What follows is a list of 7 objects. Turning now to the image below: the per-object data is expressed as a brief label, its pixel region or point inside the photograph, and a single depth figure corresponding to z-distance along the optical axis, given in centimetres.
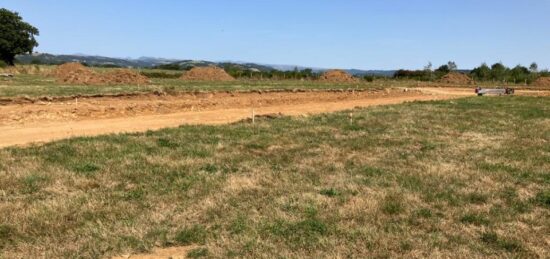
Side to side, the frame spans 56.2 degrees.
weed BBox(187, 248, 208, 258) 536
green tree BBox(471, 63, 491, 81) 7844
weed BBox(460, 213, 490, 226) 650
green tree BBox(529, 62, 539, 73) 8364
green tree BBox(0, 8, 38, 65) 7300
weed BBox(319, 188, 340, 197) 762
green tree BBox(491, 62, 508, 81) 7621
